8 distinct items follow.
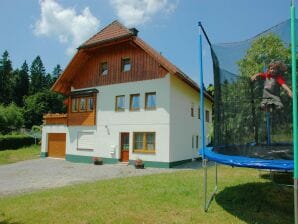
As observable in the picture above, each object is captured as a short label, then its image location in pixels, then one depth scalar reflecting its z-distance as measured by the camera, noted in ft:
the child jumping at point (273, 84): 21.63
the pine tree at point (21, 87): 222.89
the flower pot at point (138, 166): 57.14
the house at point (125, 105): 59.06
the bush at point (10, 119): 154.30
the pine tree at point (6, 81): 225.15
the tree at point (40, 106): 181.06
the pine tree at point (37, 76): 224.84
